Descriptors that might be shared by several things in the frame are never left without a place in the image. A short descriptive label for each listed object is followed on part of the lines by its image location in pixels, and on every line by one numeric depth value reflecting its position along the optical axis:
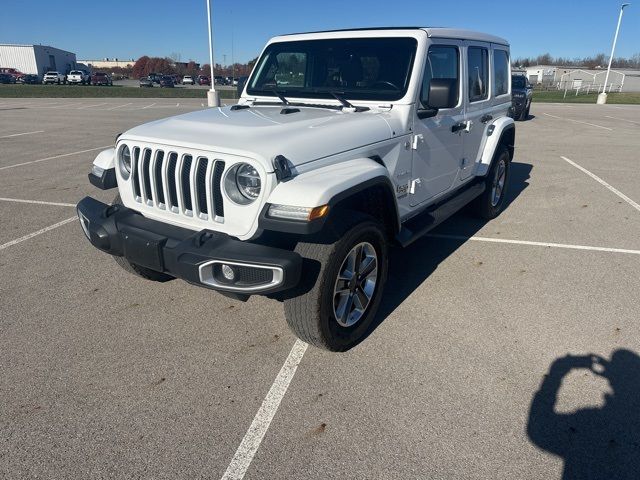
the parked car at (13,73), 56.33
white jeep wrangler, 2.58
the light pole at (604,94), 32.28
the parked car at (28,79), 55.26
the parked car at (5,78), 52.34
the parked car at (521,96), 17.59
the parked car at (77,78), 52.06
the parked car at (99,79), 52.03
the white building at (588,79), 59.38
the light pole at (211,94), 23.64
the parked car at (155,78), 55.30
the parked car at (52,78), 53.47
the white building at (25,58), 72.00
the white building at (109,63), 135.25
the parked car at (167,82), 52.69
